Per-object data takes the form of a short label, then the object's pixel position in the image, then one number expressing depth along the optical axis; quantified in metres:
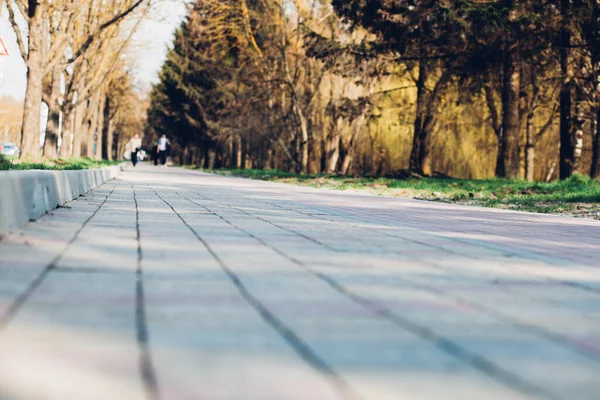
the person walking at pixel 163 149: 44.12
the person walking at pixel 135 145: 41.03
